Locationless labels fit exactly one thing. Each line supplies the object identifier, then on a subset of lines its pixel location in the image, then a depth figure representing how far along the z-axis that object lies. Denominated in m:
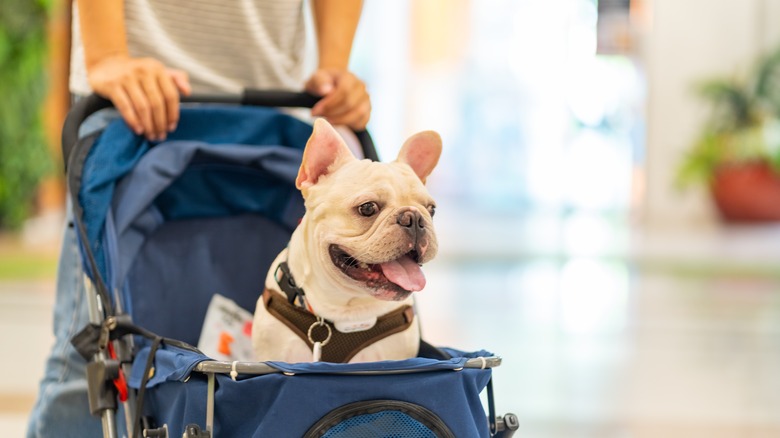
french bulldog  2.09
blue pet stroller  1.98
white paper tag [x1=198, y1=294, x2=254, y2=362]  2.38
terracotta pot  10.93
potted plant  11.04
